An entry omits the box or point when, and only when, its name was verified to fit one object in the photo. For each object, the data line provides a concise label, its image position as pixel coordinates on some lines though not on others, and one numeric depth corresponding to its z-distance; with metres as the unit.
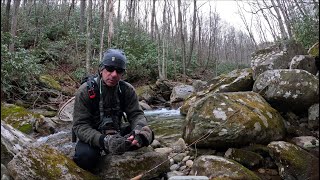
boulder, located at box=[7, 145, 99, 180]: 2.38
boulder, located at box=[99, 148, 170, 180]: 2.83
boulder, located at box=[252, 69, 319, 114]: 4.43
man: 2.71
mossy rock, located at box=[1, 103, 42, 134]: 5.64
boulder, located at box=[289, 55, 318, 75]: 5.32
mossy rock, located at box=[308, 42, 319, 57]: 5.92
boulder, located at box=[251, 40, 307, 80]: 6.00
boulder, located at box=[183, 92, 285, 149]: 3.67
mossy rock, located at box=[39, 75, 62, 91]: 8.74
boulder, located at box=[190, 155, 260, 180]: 2.92
